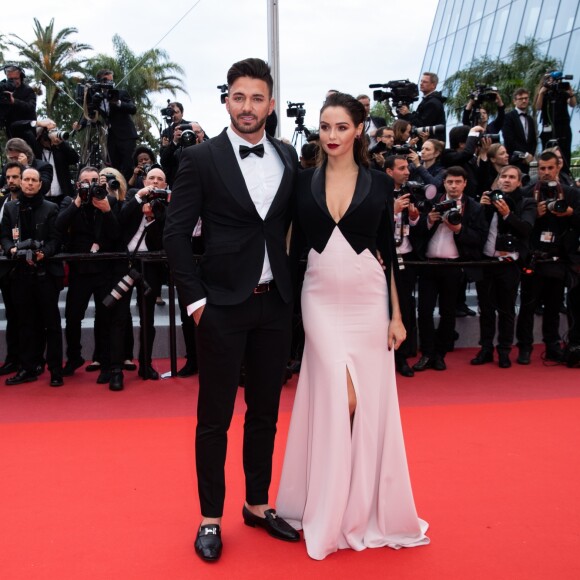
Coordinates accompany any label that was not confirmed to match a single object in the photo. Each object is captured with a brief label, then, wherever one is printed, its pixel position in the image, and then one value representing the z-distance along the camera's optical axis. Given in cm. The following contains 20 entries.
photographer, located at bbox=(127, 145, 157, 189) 729
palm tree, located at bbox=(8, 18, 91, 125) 2372
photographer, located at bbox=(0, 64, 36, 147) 813
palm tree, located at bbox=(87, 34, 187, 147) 2273
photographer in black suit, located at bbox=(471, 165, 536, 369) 617
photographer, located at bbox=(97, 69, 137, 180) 789
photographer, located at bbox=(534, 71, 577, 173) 819
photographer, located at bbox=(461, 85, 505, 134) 791
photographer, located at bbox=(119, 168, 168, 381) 566
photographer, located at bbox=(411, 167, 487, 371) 619
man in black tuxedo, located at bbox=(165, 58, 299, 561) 276
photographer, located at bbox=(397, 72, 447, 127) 797
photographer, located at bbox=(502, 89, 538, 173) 827
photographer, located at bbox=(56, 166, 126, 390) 578
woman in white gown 284
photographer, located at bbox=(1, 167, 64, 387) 580
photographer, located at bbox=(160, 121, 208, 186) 675
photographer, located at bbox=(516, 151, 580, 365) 620
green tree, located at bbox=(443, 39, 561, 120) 1706
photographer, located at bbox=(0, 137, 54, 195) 670
